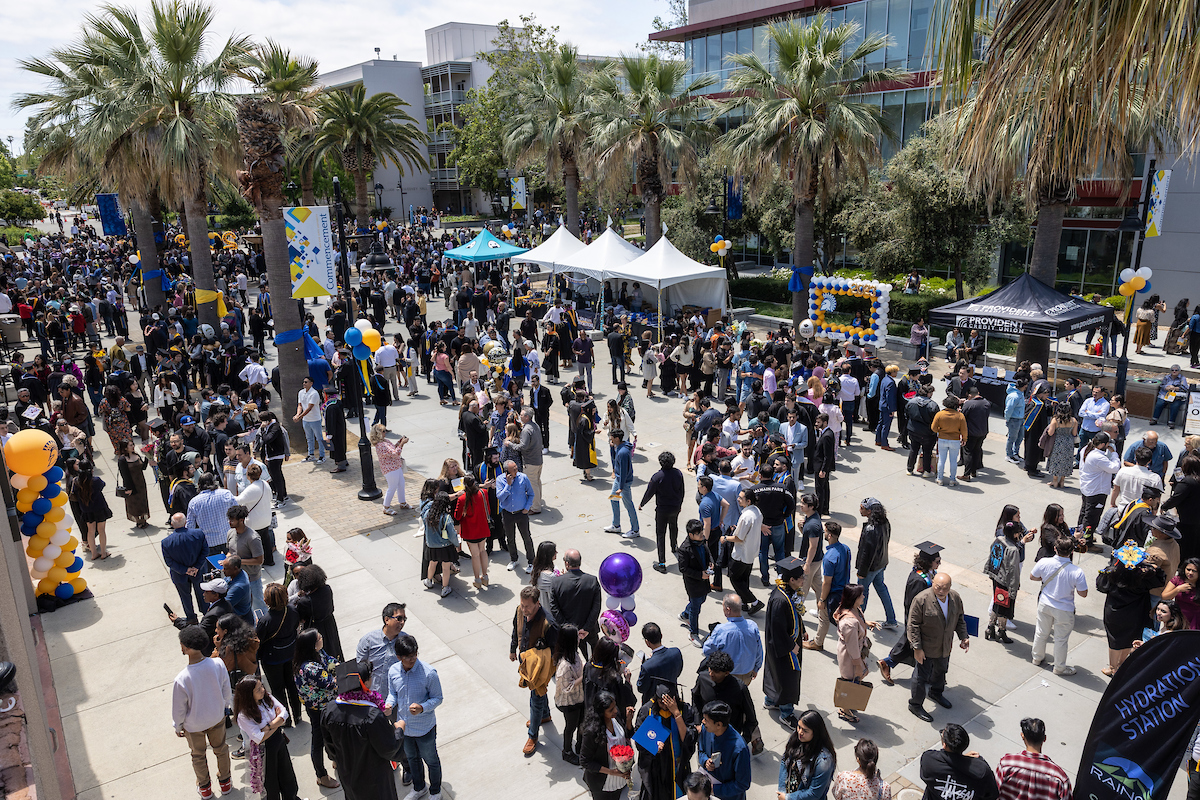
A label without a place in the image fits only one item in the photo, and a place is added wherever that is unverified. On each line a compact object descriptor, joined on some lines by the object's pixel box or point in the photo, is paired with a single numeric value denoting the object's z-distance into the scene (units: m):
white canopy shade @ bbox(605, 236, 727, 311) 22.03
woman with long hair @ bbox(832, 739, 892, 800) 4.80
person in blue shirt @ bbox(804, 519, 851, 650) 7.62
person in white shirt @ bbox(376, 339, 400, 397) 16.55
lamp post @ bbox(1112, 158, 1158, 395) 14.97
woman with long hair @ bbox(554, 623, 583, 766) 6.13
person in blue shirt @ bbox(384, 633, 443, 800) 5.82
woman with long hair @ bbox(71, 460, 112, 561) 10.19
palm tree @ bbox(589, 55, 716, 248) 25.41
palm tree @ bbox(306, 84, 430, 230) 35.12
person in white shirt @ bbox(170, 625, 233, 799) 5.84
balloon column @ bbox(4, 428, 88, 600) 8.91
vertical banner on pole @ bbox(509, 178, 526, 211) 42.09
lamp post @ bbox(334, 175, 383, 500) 12.61
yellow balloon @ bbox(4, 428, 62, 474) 8.82
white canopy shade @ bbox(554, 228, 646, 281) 24.02
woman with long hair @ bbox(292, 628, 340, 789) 6.07
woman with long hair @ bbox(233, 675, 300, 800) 5.73
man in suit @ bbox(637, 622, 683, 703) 5.87
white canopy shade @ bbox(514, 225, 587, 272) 25.86
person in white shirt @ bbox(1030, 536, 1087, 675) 7.44
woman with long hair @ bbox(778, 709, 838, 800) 5.01
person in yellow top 12.35
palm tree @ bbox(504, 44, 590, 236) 29.80
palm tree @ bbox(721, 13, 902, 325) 20.59
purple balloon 7.15
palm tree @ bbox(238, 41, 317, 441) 13.85
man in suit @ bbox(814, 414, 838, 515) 11.01
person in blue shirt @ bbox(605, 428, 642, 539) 10.39
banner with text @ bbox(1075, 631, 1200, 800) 4.60
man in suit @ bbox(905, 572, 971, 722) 6.77
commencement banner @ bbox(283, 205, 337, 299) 13.37
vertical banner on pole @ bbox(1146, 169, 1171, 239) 15.73
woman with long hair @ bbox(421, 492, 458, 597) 9.12
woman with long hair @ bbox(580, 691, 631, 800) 5.38
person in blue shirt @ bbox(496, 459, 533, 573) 9.73
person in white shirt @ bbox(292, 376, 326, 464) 13.67
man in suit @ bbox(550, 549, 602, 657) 6.89
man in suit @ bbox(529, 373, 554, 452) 13.87
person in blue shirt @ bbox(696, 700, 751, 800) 5.29
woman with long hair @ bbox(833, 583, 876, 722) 6.70
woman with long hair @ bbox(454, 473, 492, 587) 9.24
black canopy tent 15.57
